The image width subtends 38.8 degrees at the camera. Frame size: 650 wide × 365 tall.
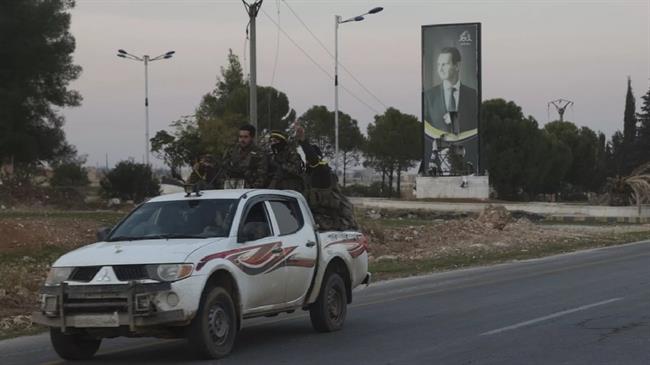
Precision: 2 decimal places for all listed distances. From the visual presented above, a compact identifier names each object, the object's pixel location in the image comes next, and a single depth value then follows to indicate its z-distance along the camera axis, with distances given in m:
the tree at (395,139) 84.50
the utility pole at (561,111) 118.50
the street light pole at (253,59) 23.48
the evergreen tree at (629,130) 98.33
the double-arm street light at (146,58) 62.19
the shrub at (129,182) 59.41
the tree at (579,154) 106.56
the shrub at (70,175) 90.67
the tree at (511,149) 83.00
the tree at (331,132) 85.19
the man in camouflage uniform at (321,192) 11.80
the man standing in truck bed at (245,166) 11.68
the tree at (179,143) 71.69
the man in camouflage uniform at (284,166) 11.72
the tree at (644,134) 94.50
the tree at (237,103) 77.25
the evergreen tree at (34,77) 53.25
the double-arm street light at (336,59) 51.80
